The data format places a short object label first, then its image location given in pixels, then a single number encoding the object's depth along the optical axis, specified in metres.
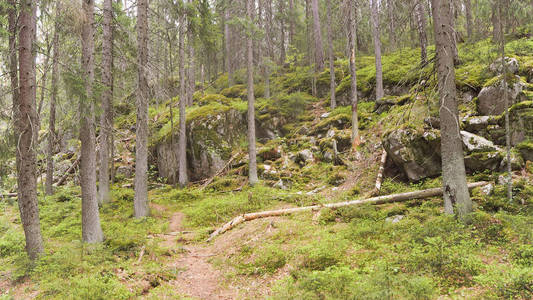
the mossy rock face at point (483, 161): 7.32
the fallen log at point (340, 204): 7.35
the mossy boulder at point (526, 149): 7.08
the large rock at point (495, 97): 7.84
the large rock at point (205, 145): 15.45
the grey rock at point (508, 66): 8.54
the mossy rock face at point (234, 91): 22.64
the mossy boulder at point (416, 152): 8.53
